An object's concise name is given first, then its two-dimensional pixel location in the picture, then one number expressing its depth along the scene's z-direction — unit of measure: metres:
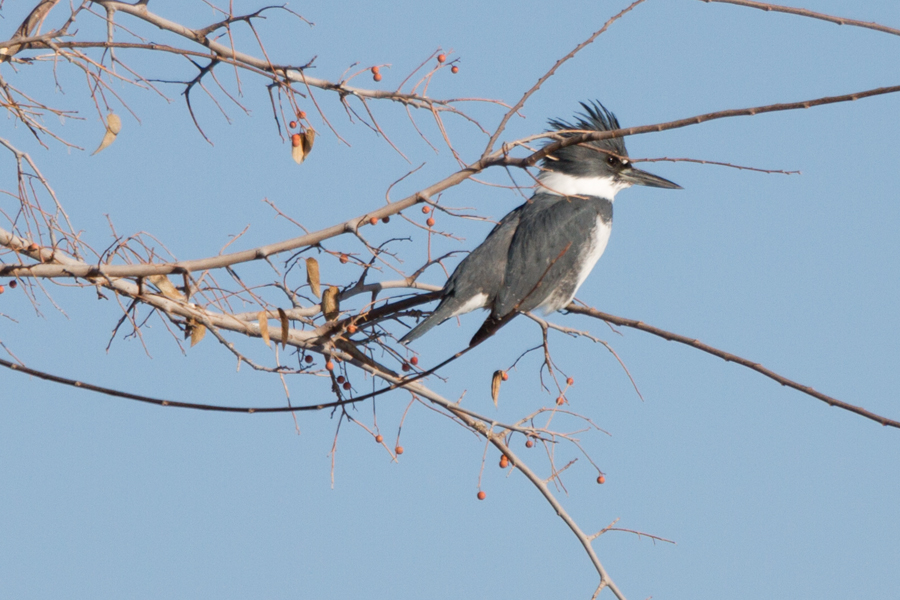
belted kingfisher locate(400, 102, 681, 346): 8.09
